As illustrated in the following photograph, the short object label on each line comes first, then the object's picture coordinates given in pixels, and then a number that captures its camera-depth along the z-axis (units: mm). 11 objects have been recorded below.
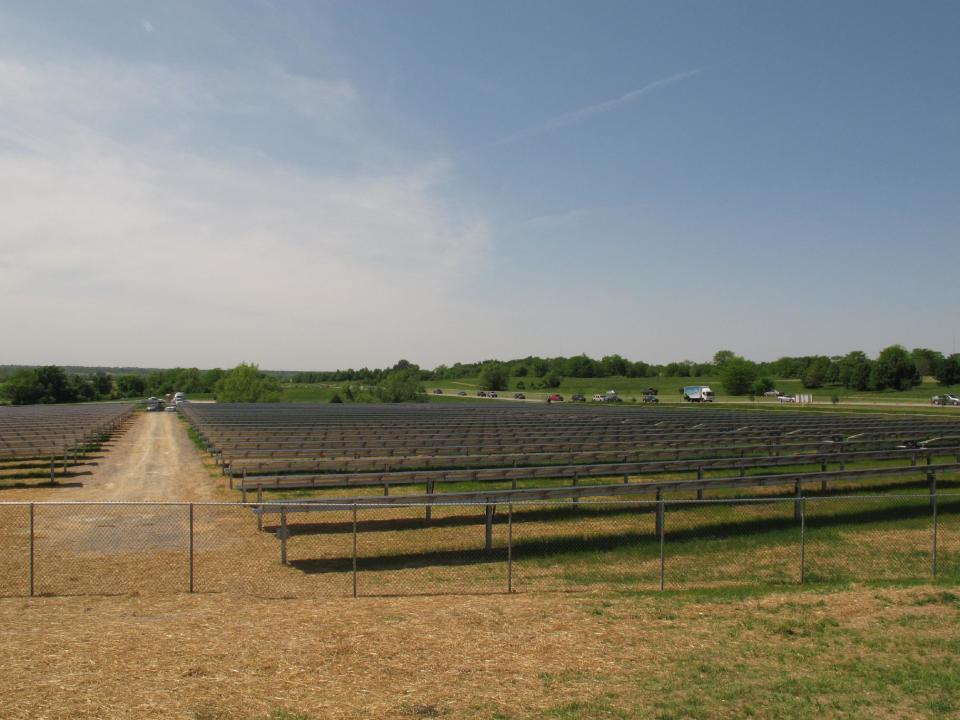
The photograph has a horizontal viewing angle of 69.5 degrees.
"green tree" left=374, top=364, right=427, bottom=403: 96375
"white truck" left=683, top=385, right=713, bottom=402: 85250
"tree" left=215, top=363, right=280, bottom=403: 96125
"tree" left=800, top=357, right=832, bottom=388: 123562
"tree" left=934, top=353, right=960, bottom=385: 110188
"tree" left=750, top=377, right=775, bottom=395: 92312
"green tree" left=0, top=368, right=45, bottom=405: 111000
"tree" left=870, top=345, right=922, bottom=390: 104562
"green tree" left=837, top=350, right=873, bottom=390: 108875
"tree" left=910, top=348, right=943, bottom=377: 123625
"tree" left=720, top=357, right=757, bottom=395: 92188
